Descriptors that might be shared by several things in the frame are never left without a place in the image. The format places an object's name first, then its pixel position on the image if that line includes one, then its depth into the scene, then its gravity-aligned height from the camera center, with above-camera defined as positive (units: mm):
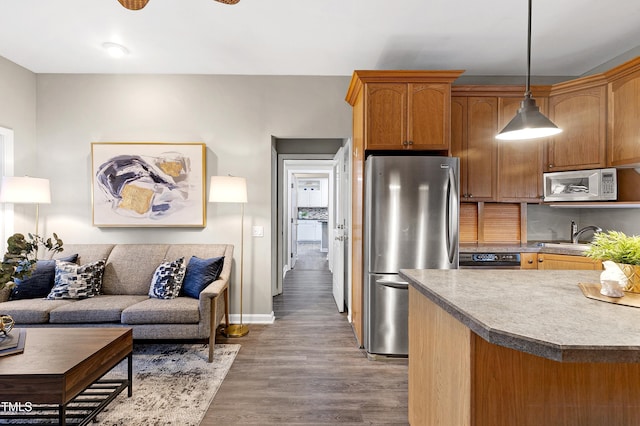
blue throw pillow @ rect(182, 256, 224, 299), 3055 -556
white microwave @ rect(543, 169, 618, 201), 2963 +285
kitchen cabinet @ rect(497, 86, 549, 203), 3377 +545
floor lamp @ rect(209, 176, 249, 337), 3239 +234
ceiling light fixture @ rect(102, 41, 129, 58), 3035 +1530
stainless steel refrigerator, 2809 -87
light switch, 3736 -175
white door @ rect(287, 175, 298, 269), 6926 -265
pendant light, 1800 +509
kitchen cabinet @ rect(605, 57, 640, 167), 2809 +883
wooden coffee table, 1625 -817
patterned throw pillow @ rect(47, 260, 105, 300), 2949 -597
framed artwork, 3602 +344
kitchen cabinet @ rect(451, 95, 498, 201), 3385 +736
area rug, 2068 -1227
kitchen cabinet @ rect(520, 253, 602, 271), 2889 -409
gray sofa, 2715 -802
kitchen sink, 2967 -278
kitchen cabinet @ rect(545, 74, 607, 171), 3094 +881
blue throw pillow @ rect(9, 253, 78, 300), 2941 -610
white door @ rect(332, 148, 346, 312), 4176 -314
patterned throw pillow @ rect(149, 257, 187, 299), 3004 -593
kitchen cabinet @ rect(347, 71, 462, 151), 2955 +916
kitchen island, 926 -516
